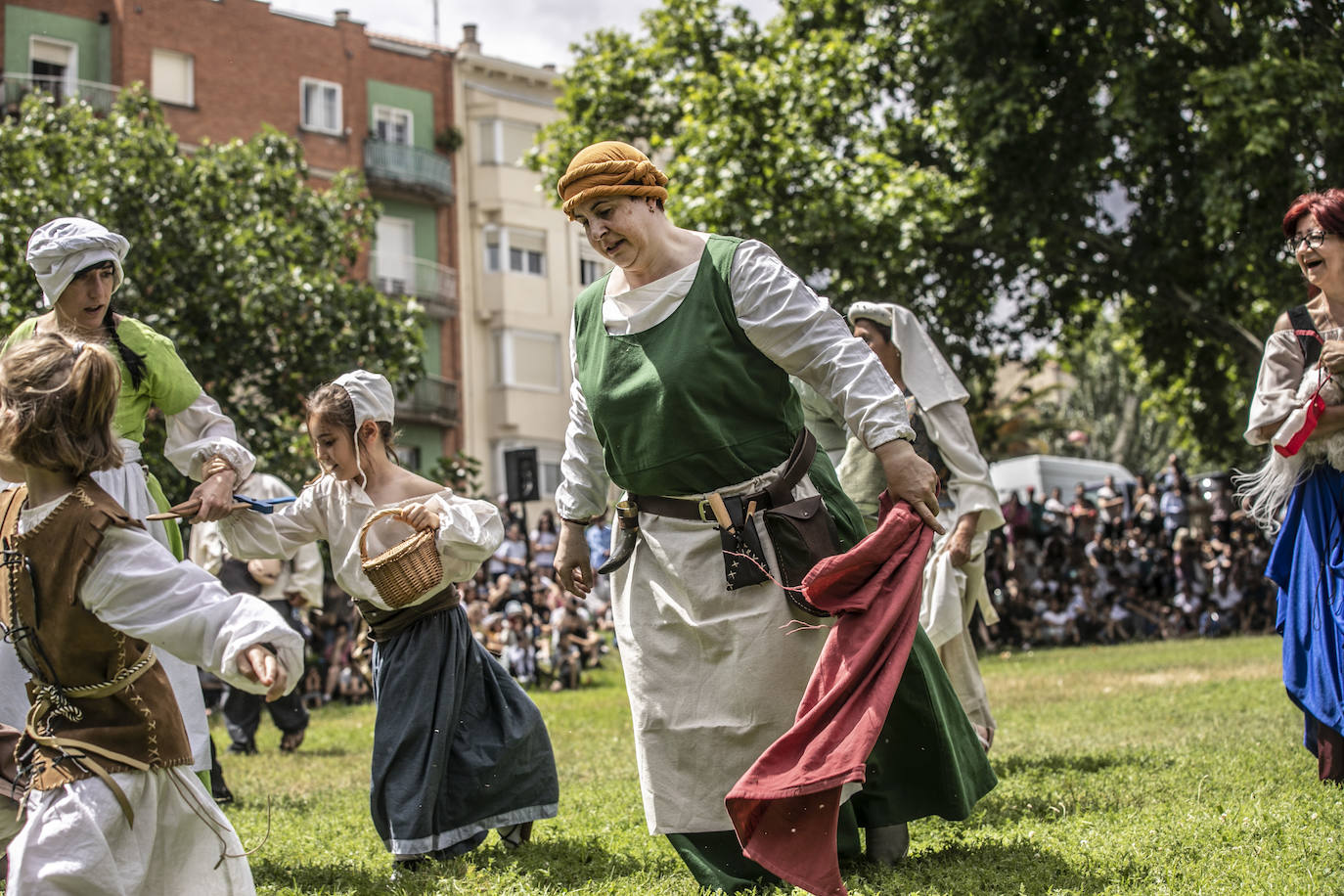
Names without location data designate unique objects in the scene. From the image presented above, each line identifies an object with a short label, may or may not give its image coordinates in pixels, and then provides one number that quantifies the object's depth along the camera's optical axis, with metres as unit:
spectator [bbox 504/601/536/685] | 16.22
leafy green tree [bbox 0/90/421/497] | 18.08
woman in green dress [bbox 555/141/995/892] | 4.37
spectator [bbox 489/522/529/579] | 19.02
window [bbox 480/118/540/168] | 38.00
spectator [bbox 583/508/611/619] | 19.59
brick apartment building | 30.89
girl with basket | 5.16
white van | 32.09
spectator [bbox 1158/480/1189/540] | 21.84
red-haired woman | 5.61
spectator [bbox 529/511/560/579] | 21.34
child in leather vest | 3.29
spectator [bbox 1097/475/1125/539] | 22.75
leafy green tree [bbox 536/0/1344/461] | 17.67
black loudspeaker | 18.62
